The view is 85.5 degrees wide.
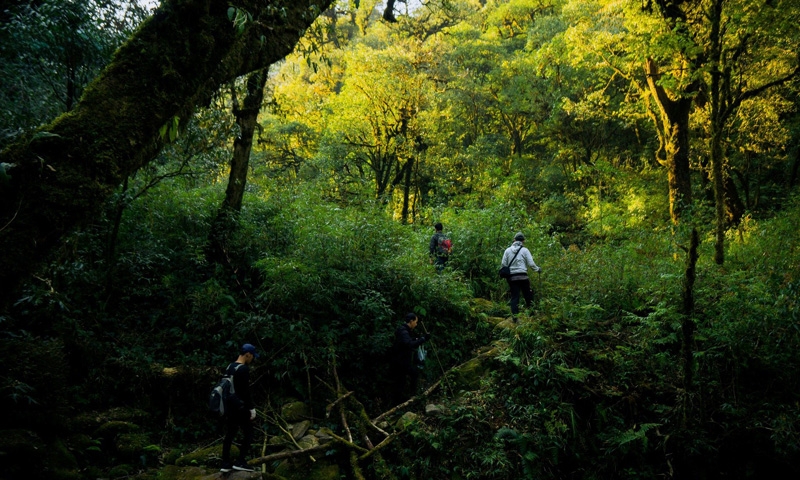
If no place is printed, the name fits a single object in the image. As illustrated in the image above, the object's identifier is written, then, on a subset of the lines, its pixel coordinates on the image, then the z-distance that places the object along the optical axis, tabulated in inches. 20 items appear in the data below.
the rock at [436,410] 290.2
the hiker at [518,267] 377.9
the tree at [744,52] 392.8
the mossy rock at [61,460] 225.0
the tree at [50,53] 270.8
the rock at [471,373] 324.2
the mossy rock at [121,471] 240.7
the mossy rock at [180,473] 238.4
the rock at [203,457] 257.3
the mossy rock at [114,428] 262.7
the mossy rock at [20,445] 213.9
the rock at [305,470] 251.1
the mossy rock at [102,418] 259.9
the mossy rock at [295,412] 300.8
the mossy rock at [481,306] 435.9
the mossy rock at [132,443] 255.9
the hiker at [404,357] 313.9
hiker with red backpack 490.0
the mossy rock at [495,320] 411.5
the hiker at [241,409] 238.8
